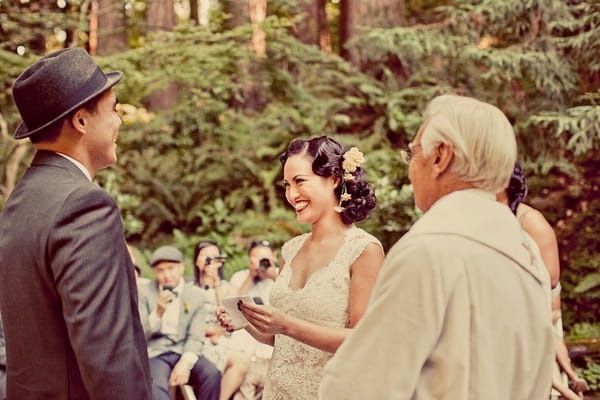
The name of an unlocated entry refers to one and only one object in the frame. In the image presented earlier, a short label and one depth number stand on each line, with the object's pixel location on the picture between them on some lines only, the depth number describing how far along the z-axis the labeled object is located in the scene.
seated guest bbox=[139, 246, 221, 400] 5.77
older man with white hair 1.63
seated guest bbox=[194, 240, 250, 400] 5.68
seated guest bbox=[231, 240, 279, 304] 6.33
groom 1.99
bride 2.77
